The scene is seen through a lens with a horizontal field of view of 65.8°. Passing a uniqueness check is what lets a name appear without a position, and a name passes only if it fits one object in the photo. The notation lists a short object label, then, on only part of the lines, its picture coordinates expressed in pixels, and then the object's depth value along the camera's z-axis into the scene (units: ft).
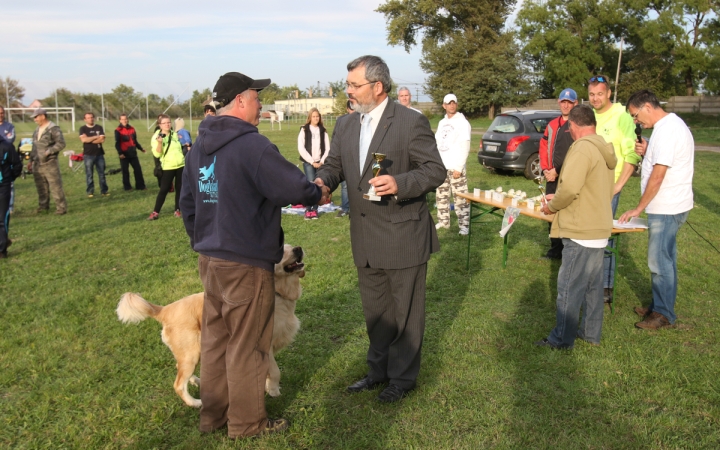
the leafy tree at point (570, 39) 139.85
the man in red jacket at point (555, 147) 22.27
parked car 48.52
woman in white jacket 32.94
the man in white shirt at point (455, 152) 28.06
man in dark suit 11.48
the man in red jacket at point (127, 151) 46.78
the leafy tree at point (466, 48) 145.89
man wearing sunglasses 18.57
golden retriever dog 12.57
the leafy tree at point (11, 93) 138.36
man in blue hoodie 10.08
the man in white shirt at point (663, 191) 15.79
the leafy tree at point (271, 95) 211.00
